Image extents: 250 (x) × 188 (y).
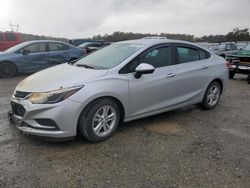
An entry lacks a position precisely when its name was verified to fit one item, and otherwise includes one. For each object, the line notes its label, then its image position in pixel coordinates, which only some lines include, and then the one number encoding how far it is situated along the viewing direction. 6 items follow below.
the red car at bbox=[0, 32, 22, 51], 12.05
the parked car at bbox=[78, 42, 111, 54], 14.25
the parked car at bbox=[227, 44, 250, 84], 7.51
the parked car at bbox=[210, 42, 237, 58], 12.70
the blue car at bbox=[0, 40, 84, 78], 7.57
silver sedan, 2.72
